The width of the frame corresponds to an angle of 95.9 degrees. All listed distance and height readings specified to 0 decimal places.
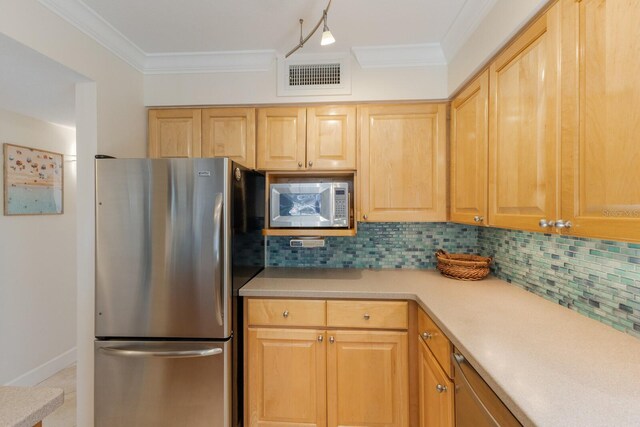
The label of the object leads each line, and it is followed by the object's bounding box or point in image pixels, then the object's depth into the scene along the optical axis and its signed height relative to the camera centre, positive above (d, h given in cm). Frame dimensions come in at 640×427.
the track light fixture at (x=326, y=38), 125 +76
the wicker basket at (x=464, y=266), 173 -33
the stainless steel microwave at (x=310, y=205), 178 +5
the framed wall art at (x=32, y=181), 213 +27
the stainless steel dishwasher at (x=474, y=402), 78 -57
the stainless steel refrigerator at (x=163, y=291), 148 -40
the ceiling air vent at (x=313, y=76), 190 +92
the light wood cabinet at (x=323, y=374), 158 -89
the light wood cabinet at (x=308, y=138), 193 +51
